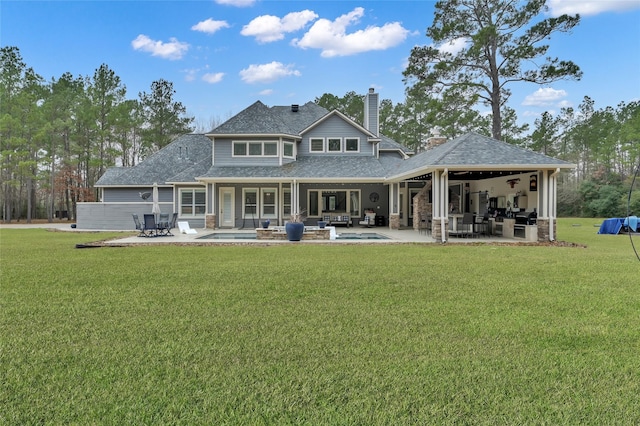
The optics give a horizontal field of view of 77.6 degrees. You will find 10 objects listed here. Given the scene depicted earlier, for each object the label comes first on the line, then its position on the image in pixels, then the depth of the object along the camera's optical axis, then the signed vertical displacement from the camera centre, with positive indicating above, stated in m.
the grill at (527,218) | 15.21 -0.32
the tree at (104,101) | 34.56 +9.76
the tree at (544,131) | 41.28 +8.24
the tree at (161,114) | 38.09 +9.40
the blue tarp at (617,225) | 18.33 -0.70
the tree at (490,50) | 23.28 +9.99
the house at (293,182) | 19.58 +1.49
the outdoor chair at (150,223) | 15.78 -0.48
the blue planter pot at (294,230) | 14.48 -0.71
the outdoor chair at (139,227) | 16.24 -0.66
